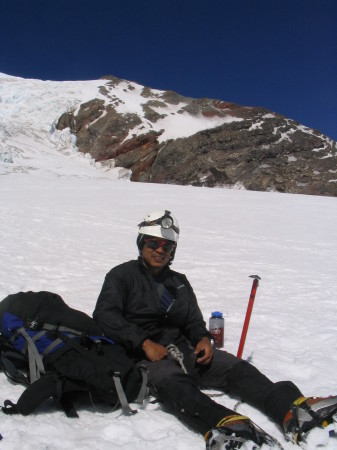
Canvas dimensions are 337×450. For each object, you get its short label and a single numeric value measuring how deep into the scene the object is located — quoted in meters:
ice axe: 3.50
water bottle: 3.84
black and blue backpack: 2.53
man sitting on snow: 2.33
